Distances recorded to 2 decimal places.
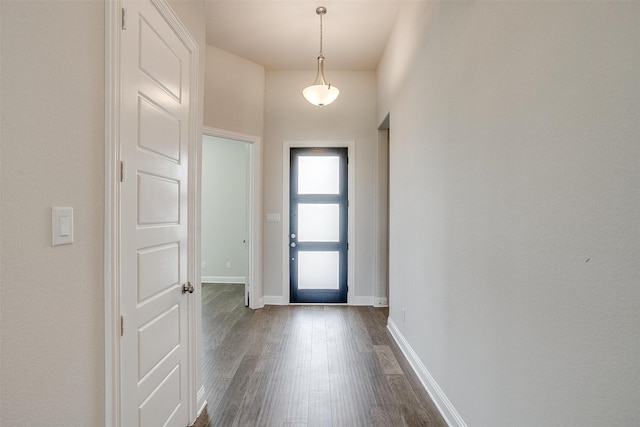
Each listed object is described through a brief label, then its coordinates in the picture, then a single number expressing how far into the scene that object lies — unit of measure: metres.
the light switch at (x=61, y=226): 0.92
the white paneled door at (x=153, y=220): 1.28
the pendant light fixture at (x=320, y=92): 3.04
